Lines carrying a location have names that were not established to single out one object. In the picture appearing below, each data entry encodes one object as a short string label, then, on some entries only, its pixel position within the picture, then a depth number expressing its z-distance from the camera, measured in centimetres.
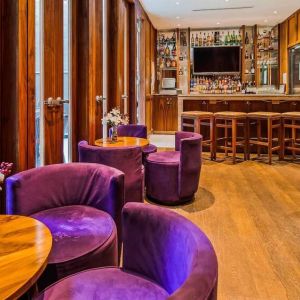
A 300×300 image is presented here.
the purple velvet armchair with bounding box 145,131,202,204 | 396
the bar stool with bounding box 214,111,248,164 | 636
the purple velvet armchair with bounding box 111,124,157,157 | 502
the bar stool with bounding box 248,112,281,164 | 632
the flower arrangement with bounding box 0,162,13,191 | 151
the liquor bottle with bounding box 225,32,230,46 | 1040
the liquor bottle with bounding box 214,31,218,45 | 1051
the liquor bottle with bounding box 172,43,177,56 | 1069
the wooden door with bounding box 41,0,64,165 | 335
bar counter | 693
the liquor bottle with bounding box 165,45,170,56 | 1075
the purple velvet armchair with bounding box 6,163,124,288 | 179
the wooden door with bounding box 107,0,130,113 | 541
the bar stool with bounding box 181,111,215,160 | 656
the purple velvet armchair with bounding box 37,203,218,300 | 127
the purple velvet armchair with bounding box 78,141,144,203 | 313
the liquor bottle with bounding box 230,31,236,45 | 1036
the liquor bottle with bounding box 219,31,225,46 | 1047
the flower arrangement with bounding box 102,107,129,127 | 388
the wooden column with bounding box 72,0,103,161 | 406
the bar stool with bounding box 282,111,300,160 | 642
